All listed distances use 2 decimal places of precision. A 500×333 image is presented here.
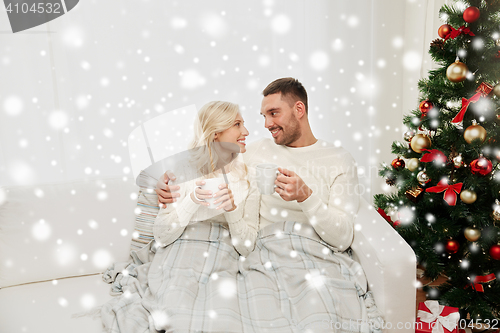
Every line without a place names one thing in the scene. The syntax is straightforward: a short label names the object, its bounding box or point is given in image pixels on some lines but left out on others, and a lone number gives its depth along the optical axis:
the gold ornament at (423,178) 1.59
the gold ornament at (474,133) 1.40
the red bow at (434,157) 1.54
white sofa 1.27
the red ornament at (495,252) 1.44
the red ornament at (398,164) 1.80
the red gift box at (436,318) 1.41
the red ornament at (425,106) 1.59
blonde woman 1.50
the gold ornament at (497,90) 1.37
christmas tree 1.43
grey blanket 1.18
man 1.45
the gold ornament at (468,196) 1.44
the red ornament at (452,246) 1.59
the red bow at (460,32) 1.44
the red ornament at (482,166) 1.39
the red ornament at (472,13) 1.39
